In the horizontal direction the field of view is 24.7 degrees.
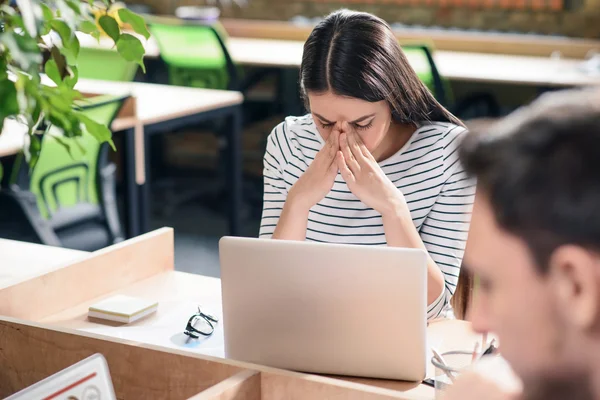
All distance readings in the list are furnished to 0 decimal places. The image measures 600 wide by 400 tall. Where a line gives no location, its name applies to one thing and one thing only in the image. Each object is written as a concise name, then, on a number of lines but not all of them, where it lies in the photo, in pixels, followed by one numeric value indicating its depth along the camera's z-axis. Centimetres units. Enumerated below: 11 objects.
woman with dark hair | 280
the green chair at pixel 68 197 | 390
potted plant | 182
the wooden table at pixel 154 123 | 461
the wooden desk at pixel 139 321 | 216
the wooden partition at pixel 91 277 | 263
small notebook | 266
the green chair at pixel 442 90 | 553
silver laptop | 225
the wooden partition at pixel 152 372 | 211
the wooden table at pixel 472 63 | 580
